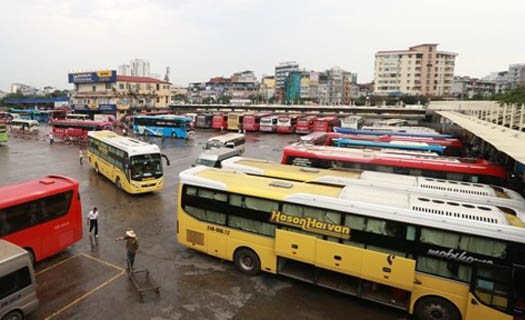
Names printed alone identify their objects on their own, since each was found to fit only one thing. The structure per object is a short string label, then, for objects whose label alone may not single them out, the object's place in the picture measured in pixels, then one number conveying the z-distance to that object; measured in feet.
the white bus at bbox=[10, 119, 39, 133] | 159.02
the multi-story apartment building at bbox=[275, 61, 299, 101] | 425.77
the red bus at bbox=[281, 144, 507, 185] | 46.34
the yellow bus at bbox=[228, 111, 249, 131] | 172.65
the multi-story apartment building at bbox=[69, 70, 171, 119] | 212.84
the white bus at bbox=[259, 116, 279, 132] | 166.61
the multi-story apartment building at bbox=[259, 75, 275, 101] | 428.97
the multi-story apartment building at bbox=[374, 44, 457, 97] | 309.83
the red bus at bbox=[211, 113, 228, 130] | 178.70
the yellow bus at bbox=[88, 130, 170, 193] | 56.90
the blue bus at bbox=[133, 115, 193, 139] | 138.72
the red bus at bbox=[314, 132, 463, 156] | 76.33
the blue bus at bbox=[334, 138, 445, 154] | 69.51
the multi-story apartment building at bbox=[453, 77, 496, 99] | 354.13
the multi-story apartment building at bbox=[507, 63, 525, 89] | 389.60
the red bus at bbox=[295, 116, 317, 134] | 158.51
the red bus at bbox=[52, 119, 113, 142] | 131.23
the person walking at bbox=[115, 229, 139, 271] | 31.86
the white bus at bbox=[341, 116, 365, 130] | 141.52
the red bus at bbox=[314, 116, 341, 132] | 155.33
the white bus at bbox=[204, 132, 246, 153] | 94.39
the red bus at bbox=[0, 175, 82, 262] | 31.12
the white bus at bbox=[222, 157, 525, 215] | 31.14
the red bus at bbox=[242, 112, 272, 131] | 171.42
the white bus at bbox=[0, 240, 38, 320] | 23.21
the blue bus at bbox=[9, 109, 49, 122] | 221.52
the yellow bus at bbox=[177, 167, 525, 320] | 22.59
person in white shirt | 40.29
